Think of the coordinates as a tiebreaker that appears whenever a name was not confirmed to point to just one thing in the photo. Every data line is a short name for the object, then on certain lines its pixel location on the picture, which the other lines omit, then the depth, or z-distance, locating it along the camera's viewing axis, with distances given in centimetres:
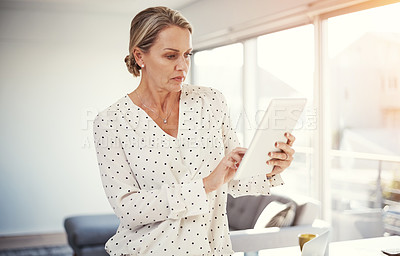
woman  143
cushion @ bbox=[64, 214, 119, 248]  462
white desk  207
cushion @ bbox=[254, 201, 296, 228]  380
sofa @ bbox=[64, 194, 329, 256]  358
